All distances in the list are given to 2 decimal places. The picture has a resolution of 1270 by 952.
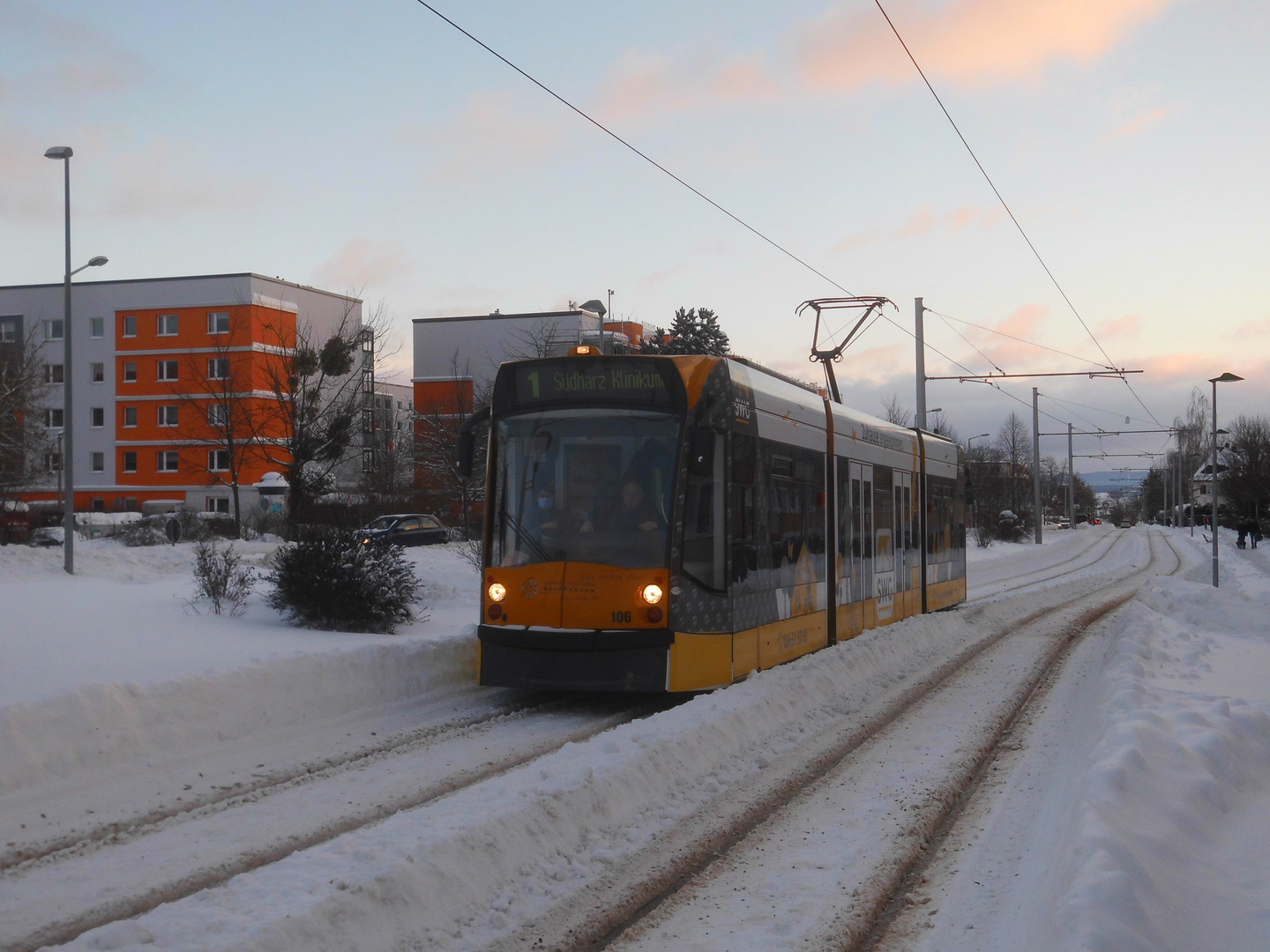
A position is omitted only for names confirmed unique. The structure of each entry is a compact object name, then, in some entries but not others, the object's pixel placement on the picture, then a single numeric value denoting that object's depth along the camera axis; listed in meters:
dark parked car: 38.97
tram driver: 9.97
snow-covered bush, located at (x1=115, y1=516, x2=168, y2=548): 33.22
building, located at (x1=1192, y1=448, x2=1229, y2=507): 92.82
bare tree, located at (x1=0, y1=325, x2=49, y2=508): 32.31
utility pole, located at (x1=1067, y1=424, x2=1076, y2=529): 83.19
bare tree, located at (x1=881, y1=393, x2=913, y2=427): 66.56
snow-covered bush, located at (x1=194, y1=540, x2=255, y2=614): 15.06
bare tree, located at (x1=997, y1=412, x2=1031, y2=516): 79.50
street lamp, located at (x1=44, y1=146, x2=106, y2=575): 22.39
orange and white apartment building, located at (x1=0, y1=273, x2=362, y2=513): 65.88
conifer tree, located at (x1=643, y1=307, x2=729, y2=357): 61.12
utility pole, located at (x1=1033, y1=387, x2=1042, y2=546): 57.12
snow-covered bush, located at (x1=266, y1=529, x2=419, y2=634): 14.55
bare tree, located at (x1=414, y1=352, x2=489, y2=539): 42.44
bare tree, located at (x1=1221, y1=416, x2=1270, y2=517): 54.72
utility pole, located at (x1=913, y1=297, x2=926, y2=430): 34.03
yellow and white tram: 9.86
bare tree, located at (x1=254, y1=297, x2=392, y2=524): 40.31
